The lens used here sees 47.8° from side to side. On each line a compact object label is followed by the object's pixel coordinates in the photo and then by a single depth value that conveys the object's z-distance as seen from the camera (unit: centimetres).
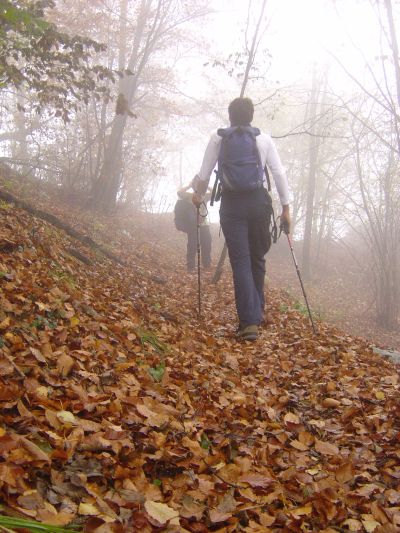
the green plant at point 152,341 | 384
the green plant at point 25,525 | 136
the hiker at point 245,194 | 479
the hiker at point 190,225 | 939
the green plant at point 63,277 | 433
